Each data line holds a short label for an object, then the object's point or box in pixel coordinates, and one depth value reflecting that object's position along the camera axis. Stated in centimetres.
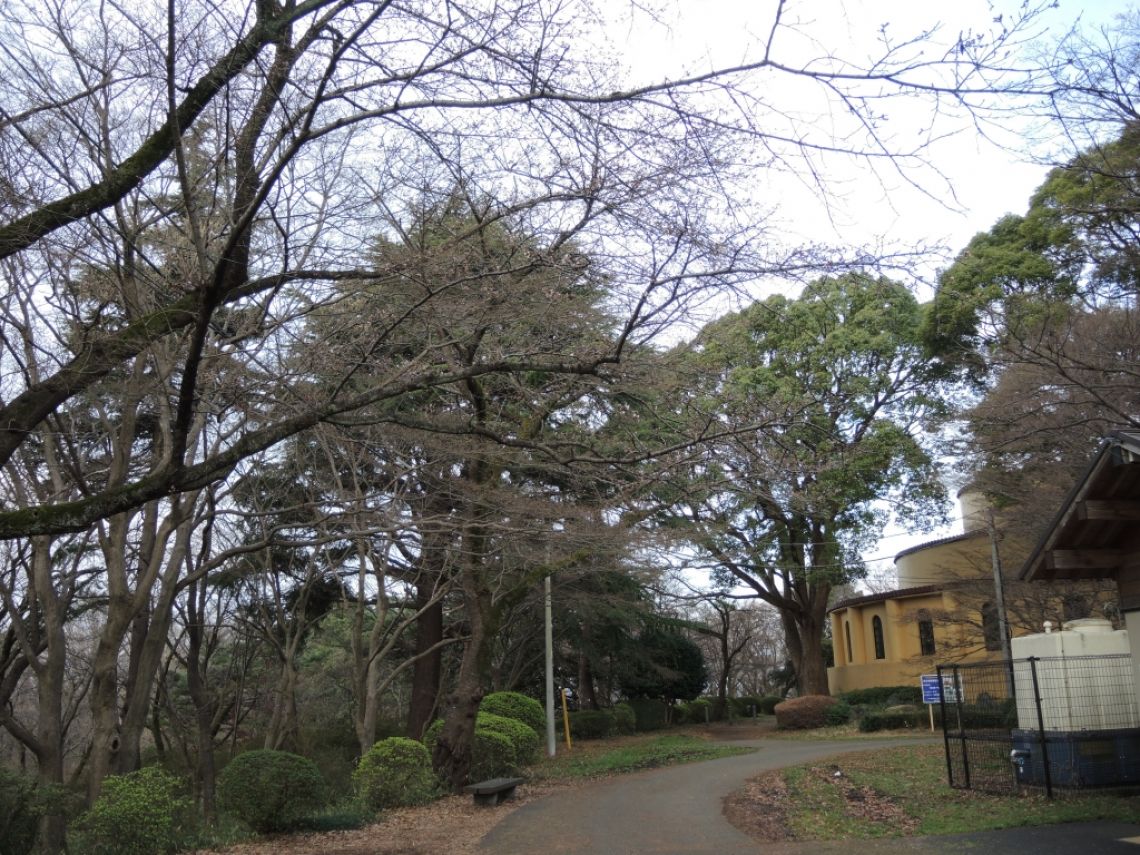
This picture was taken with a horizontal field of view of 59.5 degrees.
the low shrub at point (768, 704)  4850
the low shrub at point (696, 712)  4084
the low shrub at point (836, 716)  3086
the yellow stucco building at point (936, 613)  2488
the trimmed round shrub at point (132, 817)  1124
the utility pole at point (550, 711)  2345
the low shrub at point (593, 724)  3173
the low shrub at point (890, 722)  2750
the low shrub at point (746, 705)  4598
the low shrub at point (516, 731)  1952
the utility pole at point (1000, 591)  2270
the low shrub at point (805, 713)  3106
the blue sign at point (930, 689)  2402
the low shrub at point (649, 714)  3734
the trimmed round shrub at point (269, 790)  1273
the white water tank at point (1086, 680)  1184
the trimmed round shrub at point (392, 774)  1555
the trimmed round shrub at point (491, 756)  1847
